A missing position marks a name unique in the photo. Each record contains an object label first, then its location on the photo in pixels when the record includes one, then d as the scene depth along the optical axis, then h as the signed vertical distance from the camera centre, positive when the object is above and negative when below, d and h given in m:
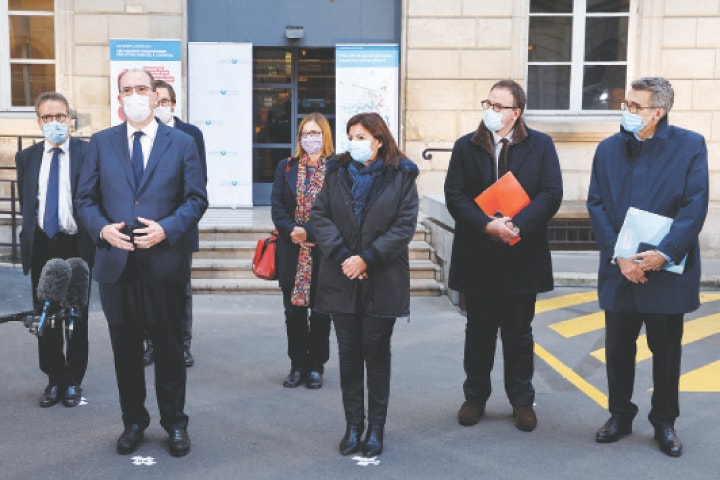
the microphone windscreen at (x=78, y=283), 4.99 -0.82
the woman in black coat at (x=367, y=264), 4.70 -0.64
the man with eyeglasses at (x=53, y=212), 5.52 -0.46
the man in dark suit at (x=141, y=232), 4.57 -0.47
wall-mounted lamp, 12.80 +1.58
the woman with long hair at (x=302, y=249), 5.94 -0.73
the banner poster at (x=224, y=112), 12.61 +0.41
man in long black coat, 5.10 -0.59
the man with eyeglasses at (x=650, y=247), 4.68 -0.53
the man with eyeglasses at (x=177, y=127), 6.45 +0.08
